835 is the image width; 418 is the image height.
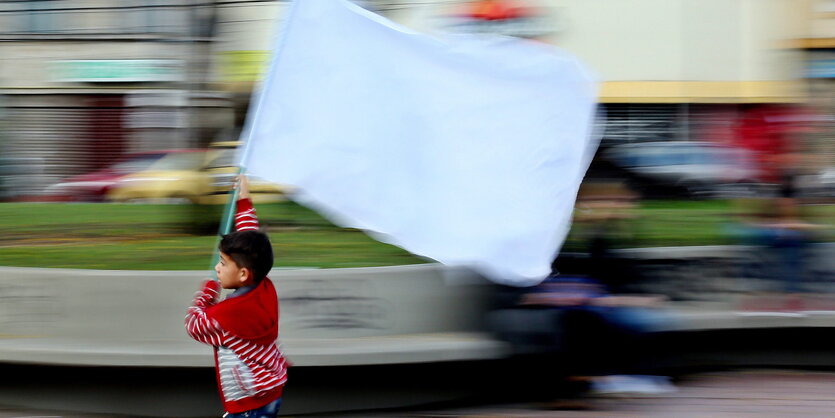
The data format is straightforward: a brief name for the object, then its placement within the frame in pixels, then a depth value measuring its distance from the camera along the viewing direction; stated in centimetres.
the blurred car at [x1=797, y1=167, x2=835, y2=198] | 702
